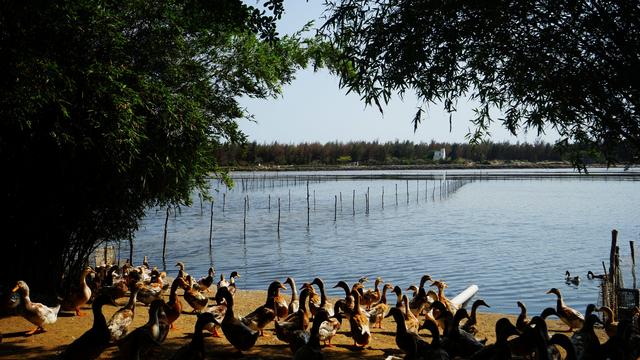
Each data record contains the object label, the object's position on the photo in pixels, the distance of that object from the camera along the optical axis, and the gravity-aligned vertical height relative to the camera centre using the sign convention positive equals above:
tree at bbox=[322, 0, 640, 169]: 7.43 +1.48
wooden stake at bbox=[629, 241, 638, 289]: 15.56 -2.75
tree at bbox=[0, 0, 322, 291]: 8.62 +0.90
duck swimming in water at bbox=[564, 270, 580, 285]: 21.30 -4.53
